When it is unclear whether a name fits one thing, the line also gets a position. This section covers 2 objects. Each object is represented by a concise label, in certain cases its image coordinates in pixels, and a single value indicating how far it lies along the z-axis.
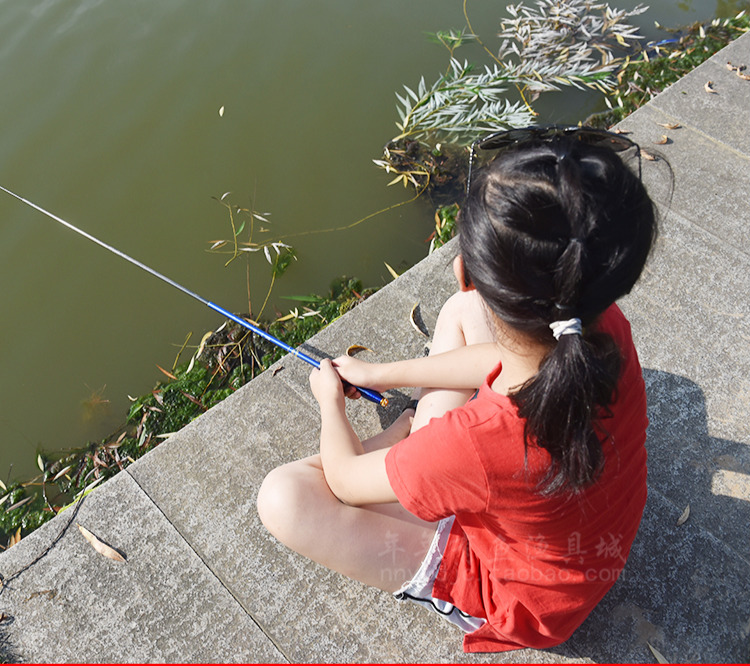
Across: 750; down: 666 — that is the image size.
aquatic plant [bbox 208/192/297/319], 3.11
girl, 1.06
